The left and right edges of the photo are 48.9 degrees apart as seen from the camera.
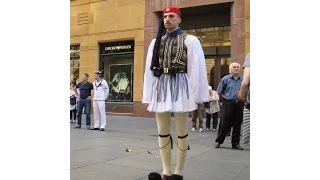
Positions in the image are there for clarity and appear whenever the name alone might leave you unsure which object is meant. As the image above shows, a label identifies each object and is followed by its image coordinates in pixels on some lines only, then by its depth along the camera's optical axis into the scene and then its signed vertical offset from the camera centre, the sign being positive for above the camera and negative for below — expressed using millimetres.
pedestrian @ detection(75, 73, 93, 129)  11641 -206
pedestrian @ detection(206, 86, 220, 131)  11462 -578
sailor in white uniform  11148 -295
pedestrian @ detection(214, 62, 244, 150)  7426 -356
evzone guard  4000 +96
